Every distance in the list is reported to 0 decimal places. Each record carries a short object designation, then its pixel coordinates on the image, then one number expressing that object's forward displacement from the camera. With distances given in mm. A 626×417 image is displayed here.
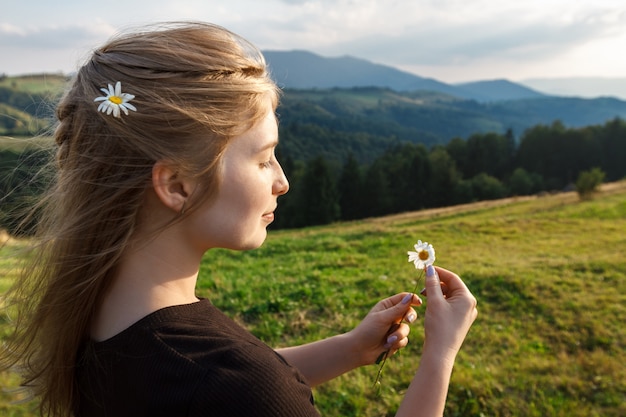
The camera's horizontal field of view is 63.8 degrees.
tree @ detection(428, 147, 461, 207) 61906
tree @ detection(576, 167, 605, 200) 23512
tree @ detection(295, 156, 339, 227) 55031
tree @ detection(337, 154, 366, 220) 61656
